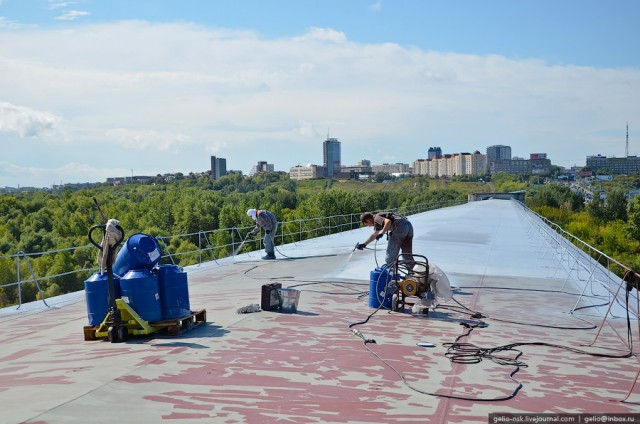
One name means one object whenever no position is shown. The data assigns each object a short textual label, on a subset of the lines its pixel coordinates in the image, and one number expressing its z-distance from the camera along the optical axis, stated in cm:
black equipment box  1121
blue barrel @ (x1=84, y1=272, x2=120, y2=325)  927
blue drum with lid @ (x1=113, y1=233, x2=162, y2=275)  943
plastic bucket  1139
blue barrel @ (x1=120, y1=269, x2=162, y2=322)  916
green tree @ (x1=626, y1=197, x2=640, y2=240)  8728
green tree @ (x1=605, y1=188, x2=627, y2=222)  11875
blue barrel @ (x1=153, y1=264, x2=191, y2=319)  952
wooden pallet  901
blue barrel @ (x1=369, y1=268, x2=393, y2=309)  1170
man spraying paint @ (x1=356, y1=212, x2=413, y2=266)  1238
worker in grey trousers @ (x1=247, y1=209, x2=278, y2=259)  1923
